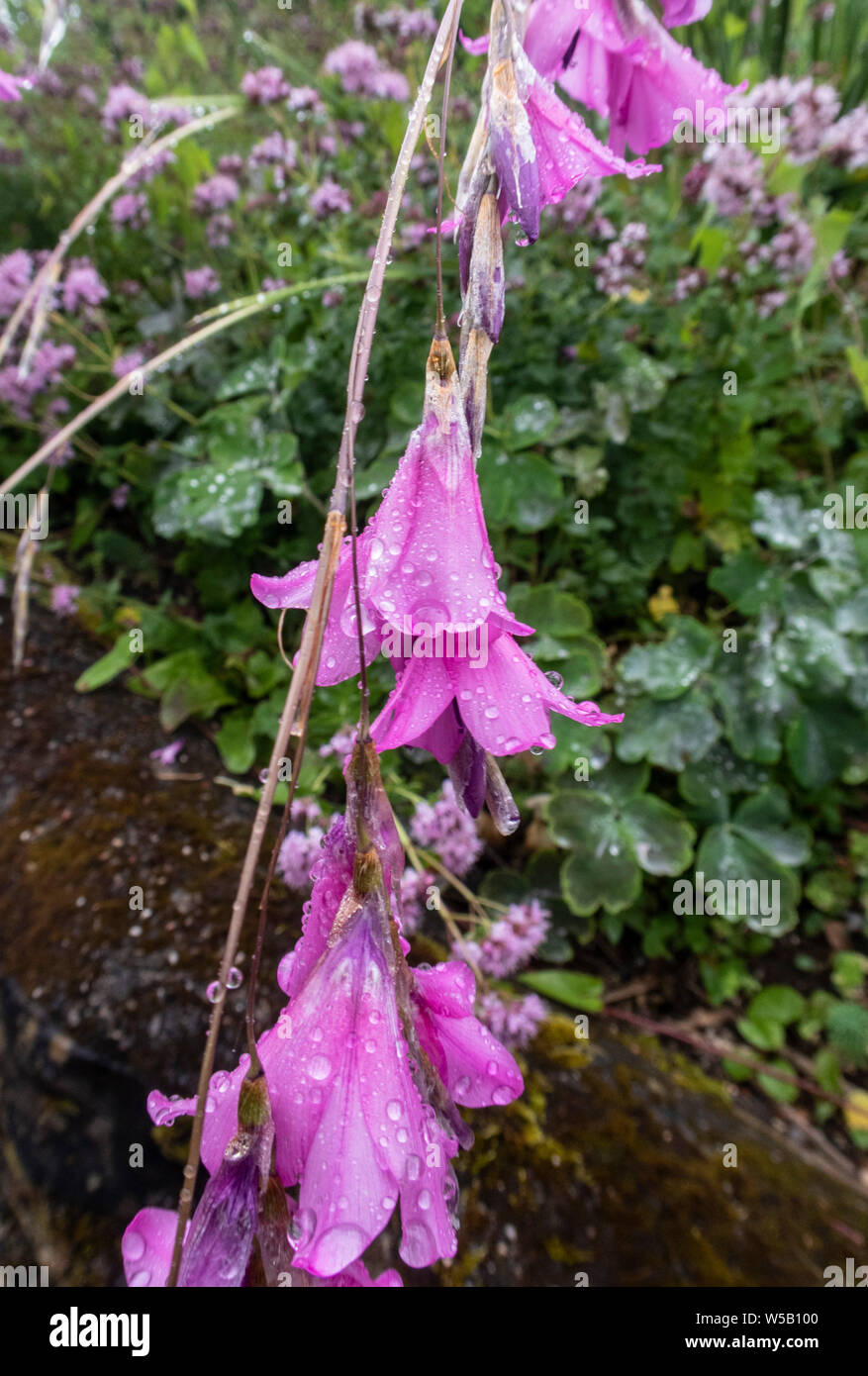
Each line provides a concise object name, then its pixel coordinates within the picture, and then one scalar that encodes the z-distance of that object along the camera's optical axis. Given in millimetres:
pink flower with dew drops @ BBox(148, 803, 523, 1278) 95
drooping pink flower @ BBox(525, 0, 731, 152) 122
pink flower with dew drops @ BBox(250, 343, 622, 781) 102
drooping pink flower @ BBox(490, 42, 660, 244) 96
